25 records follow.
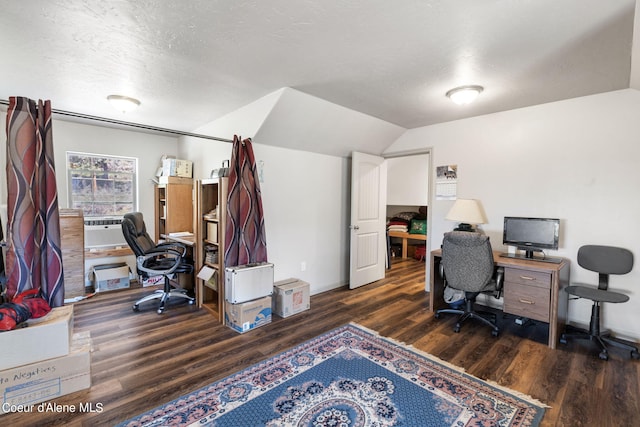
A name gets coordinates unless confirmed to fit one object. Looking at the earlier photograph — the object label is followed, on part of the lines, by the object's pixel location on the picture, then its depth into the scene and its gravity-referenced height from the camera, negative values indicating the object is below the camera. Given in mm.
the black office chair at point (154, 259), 3305 -713
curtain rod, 1939 +604
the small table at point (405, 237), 6043 -705
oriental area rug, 1735 -1281
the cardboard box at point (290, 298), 3221 -1086
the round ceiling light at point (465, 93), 2744 +1041
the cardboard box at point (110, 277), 3953 -1068
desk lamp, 3328 -117
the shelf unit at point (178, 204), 4406 -70
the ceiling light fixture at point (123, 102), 3090 +1037
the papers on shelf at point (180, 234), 4155 -498
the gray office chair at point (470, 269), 2820 -651
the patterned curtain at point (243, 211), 3045 -113
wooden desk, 2611 -801
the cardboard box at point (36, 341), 1761 -897
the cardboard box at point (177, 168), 4438 +489
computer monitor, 2957 -302
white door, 4215 -248
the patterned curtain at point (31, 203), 1901 -38
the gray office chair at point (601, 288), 2488 -766
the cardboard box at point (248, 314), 2844 -1138
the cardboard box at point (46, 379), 1758 -1147
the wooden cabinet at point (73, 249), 3633 -644
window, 4285 +226
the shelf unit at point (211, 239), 3082 -443
